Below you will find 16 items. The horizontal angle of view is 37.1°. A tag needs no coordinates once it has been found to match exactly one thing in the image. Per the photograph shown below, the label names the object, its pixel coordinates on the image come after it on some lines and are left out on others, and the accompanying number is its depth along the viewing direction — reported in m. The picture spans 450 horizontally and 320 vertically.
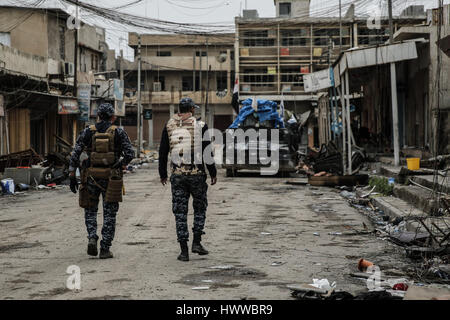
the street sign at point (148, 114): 52.12
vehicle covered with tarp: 23.57
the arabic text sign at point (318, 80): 23.37
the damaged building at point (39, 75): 25.80
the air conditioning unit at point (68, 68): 34.22
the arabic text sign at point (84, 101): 32.97
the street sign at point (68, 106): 29.55
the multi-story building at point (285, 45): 58.16
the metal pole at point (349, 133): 19.48
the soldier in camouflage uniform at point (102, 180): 8.15
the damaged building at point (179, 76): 67.38
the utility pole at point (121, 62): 58.59
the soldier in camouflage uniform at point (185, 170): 8.16
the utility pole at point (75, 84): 31.23
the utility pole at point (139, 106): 45.77
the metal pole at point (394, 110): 18.16
